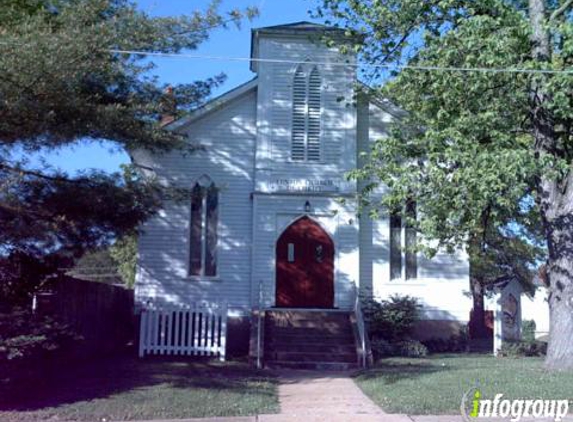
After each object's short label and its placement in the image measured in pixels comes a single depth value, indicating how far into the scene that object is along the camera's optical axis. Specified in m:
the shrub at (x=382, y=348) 17.86
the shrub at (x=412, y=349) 18.08
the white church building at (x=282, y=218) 19.62
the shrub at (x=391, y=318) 18.67
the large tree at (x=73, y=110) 10.73
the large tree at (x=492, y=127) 13.04
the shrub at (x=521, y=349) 18.69
